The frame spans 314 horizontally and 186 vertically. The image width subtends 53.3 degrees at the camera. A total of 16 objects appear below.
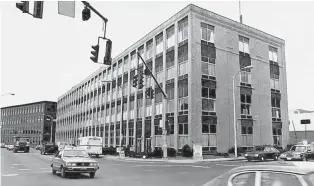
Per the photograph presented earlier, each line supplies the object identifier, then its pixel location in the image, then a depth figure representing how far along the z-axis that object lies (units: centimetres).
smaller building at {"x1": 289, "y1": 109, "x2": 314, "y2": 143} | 7220
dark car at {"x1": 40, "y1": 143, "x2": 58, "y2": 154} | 4844
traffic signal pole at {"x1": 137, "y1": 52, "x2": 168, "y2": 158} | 2852
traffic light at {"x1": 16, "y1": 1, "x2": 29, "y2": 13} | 880
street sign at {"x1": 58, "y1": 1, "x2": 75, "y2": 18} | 850
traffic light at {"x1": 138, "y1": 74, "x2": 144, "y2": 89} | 2052
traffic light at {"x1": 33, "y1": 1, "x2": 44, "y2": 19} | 882
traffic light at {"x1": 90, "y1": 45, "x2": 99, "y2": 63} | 1227
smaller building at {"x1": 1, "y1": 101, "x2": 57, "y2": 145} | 11741
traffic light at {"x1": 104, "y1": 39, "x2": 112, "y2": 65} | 1226
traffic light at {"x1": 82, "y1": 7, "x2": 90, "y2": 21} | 1068
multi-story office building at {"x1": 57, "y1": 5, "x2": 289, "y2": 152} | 3684
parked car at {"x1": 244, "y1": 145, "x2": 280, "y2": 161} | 3039
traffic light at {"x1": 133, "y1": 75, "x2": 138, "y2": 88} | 2038
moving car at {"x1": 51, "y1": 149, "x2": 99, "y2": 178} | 1536
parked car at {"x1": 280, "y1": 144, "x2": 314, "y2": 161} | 2931
